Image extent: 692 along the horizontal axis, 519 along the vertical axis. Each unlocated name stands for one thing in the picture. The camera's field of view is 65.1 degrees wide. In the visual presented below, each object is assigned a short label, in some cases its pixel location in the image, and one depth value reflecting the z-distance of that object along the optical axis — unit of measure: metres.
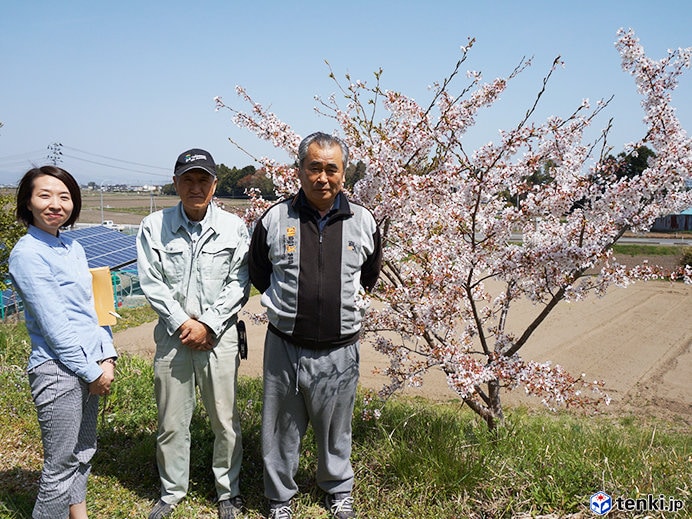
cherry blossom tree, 3.40
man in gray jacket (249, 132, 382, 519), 2.66
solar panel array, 14.59
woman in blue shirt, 2.35
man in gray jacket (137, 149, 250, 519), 2.78
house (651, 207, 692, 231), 43.92
